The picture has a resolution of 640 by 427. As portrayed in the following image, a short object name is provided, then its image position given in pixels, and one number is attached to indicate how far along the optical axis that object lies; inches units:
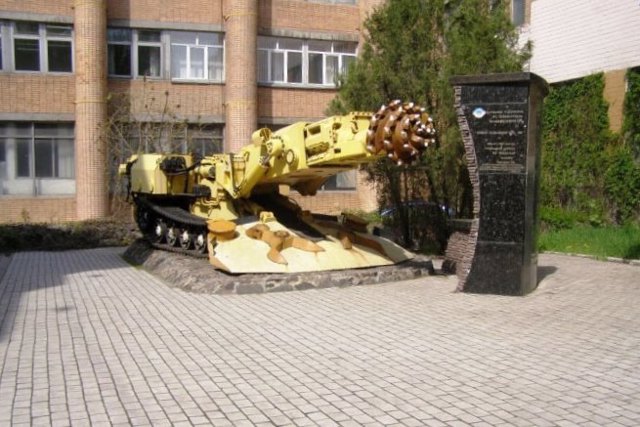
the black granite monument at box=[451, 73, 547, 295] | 394.3
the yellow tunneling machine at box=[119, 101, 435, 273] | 392.2
